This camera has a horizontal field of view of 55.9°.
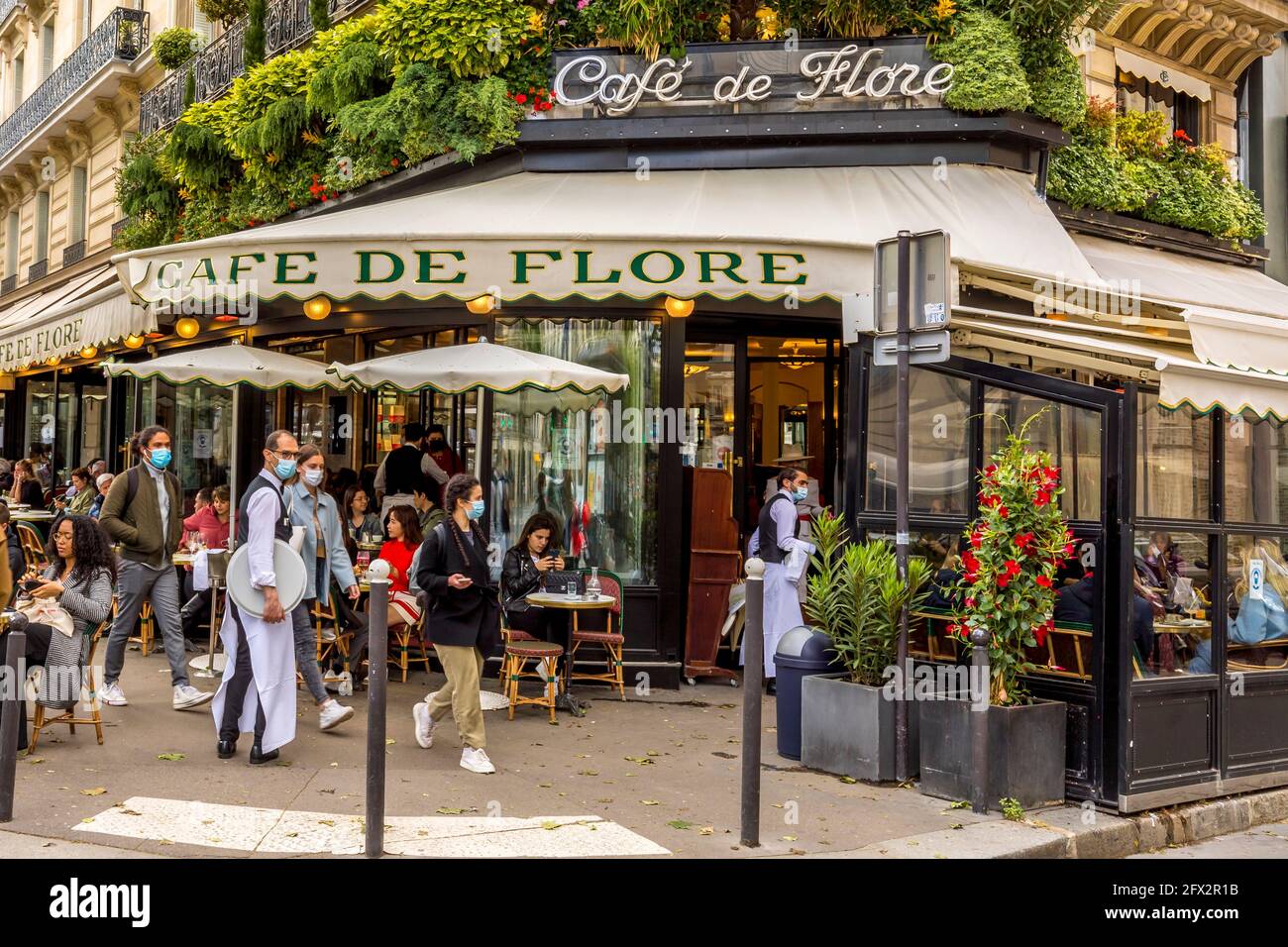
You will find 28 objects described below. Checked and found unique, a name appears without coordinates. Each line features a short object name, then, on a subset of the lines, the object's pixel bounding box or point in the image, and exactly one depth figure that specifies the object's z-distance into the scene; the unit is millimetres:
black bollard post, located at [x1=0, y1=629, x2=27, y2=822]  5559
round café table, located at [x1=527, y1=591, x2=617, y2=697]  8891
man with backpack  8547
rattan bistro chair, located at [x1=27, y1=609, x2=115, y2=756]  7291
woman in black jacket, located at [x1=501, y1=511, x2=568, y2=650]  9141
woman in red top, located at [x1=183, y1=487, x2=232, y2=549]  11141
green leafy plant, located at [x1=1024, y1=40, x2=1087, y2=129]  10953
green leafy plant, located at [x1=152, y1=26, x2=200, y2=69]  18406
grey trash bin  7828
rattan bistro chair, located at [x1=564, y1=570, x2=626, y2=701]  9453
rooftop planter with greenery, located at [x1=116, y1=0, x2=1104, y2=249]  10648
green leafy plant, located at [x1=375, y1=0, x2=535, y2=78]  11086
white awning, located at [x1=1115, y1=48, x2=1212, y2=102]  13594
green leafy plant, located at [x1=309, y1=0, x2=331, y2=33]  14266
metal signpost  6641
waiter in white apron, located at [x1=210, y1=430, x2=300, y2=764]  7164
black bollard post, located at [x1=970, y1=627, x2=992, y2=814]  6523
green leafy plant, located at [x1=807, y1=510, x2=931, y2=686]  7418
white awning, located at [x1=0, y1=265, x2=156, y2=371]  11812
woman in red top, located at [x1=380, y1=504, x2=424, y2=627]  9602
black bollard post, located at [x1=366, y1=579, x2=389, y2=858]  5371
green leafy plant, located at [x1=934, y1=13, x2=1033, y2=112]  10367
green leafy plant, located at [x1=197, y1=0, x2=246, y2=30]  16812
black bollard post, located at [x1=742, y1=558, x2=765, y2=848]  5656
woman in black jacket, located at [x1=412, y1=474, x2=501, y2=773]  7277
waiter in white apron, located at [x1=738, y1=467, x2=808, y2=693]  10500
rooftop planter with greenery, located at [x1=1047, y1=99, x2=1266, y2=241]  11938
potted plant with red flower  6695
